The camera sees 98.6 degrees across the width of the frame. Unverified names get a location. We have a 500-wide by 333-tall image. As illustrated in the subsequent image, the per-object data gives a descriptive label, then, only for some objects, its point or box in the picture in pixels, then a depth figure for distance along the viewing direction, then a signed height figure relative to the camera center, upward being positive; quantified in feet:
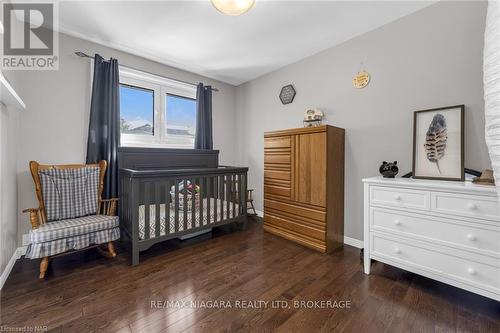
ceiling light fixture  5.44 +4.10
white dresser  4.42 -1.53
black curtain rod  7.80 +4.04
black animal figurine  6.47 -0.15
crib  6.84 -1.22
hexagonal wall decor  10.21 +3.44
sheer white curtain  3.59 +1.35
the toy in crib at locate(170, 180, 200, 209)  7.96 -1.05
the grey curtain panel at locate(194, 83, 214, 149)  11.26 +2.47
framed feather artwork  5.76 +0.61
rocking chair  5.87 -1.59
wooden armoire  7.61 -0.78
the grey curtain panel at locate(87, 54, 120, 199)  8.15 +1.82
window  9.53 +2.63
